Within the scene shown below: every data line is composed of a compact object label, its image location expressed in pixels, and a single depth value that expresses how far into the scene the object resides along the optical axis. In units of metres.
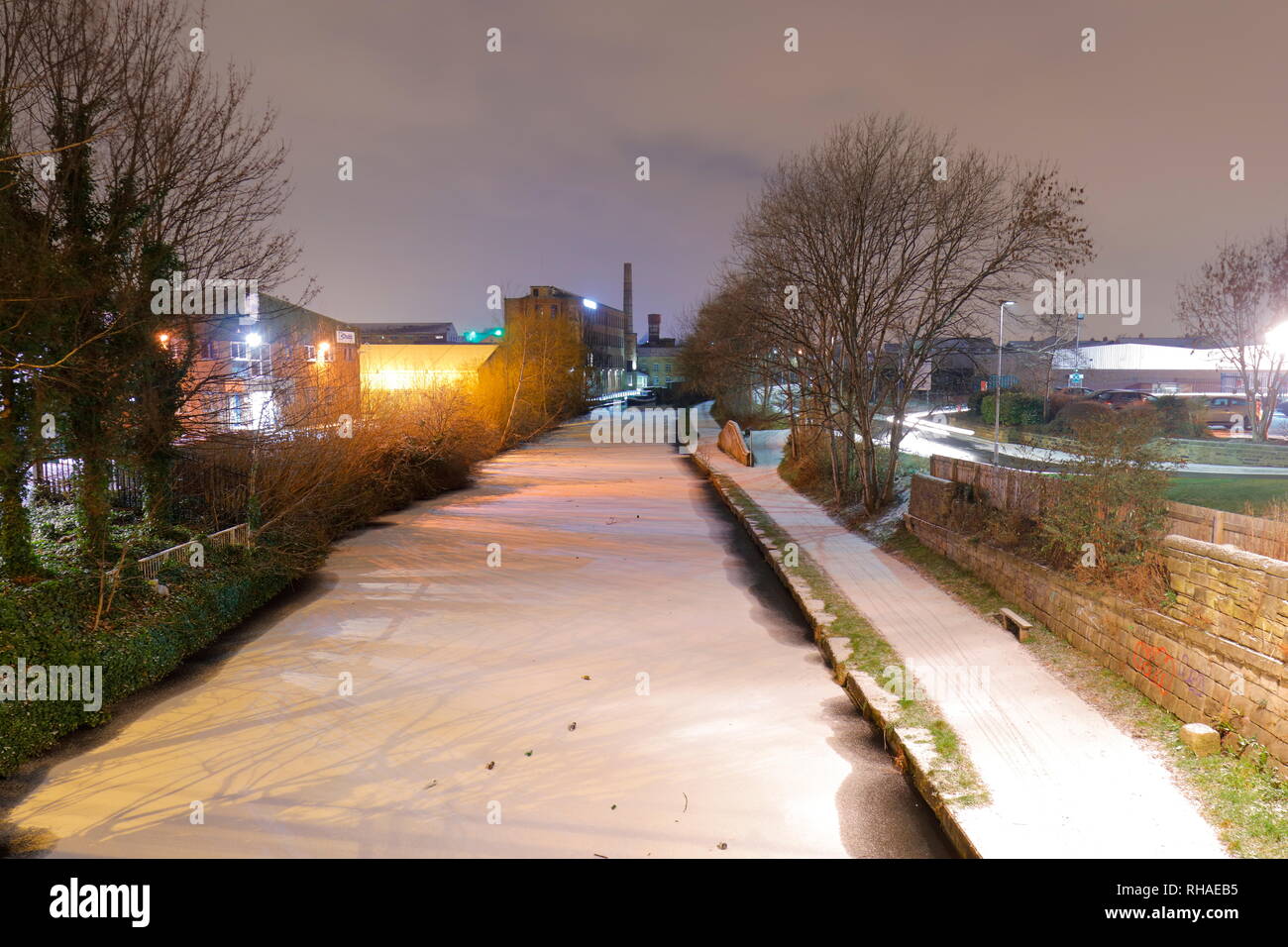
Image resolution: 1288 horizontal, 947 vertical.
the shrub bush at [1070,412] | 27.96
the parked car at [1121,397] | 30.14
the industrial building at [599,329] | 92.44
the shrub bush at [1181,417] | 24.56
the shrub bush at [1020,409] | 31.08
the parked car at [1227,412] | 25.91
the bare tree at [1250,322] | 22.80
